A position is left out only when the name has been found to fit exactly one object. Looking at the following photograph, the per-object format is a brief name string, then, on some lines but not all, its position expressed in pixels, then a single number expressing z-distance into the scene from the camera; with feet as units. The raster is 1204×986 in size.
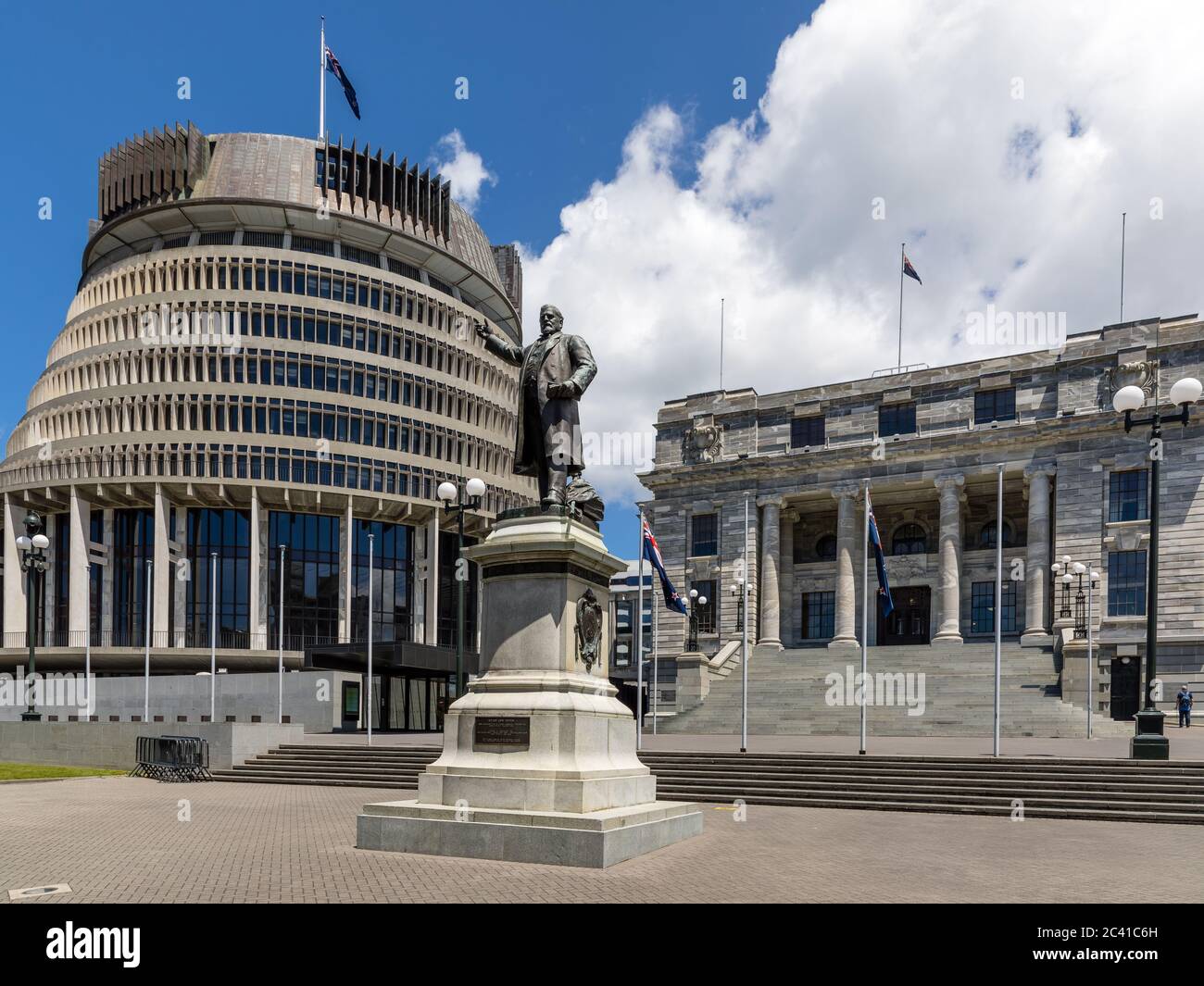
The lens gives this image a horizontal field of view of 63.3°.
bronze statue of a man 48.16
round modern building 224.94
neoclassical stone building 165.27
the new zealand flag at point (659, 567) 116.78
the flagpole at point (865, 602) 103.86
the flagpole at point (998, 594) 93.61
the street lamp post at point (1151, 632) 73.77
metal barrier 93.40
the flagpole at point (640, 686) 95.25
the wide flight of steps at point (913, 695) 129.90
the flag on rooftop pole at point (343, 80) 226.99
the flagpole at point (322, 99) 244.01
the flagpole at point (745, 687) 96.65
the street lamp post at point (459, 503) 85.79
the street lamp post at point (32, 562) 120.57
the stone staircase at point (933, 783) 66.08
